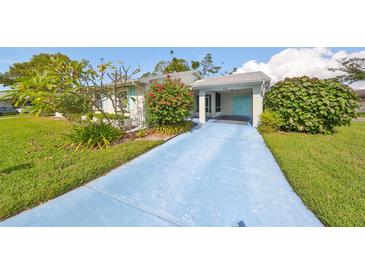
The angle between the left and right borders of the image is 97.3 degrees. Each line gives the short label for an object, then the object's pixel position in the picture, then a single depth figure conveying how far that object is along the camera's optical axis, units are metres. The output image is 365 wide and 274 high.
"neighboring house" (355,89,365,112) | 28.29
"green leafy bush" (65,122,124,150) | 6.32
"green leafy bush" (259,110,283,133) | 9.14
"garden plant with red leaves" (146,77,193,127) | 8.26
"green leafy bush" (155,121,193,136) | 8.56
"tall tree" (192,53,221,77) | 36.29
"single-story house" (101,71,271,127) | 10.47
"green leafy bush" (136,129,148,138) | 8.10
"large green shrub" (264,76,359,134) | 7.91
